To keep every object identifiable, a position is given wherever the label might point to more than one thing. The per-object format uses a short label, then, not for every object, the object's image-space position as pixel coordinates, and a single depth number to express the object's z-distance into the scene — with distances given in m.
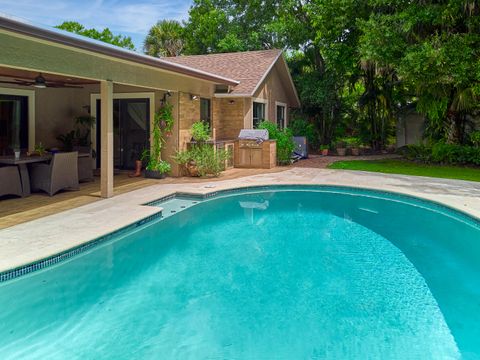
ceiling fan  9.45
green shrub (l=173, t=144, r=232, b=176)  13.48
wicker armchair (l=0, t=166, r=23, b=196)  9.31
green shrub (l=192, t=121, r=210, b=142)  13.89
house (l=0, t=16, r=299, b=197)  7.64
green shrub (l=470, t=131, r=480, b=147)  17.65
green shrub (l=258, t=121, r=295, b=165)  16.98
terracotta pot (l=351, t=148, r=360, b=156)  22.00
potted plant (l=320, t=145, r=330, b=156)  21.96
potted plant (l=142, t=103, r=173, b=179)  13.02
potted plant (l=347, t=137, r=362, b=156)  22.04
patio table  9.48
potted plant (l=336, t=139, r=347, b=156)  21.94
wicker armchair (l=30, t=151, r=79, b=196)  10.05
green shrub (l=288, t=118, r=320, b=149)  21.41
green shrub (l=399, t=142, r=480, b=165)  17.19
